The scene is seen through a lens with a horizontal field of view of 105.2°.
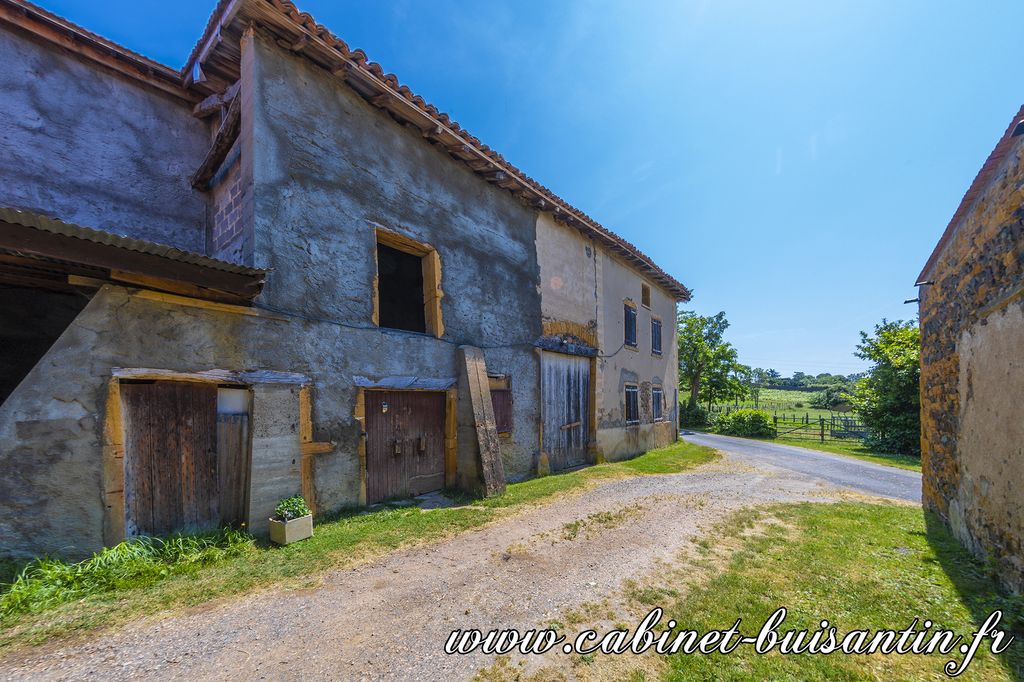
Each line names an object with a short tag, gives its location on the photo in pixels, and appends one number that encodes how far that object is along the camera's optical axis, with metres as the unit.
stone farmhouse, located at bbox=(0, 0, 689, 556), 3.87
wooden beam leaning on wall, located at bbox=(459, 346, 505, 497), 7.07
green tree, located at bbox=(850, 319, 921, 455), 15.09
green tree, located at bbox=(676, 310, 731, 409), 28.89
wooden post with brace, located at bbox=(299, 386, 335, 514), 5.35
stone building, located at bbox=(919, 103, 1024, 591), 3.50
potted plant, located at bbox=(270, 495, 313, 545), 4.67
